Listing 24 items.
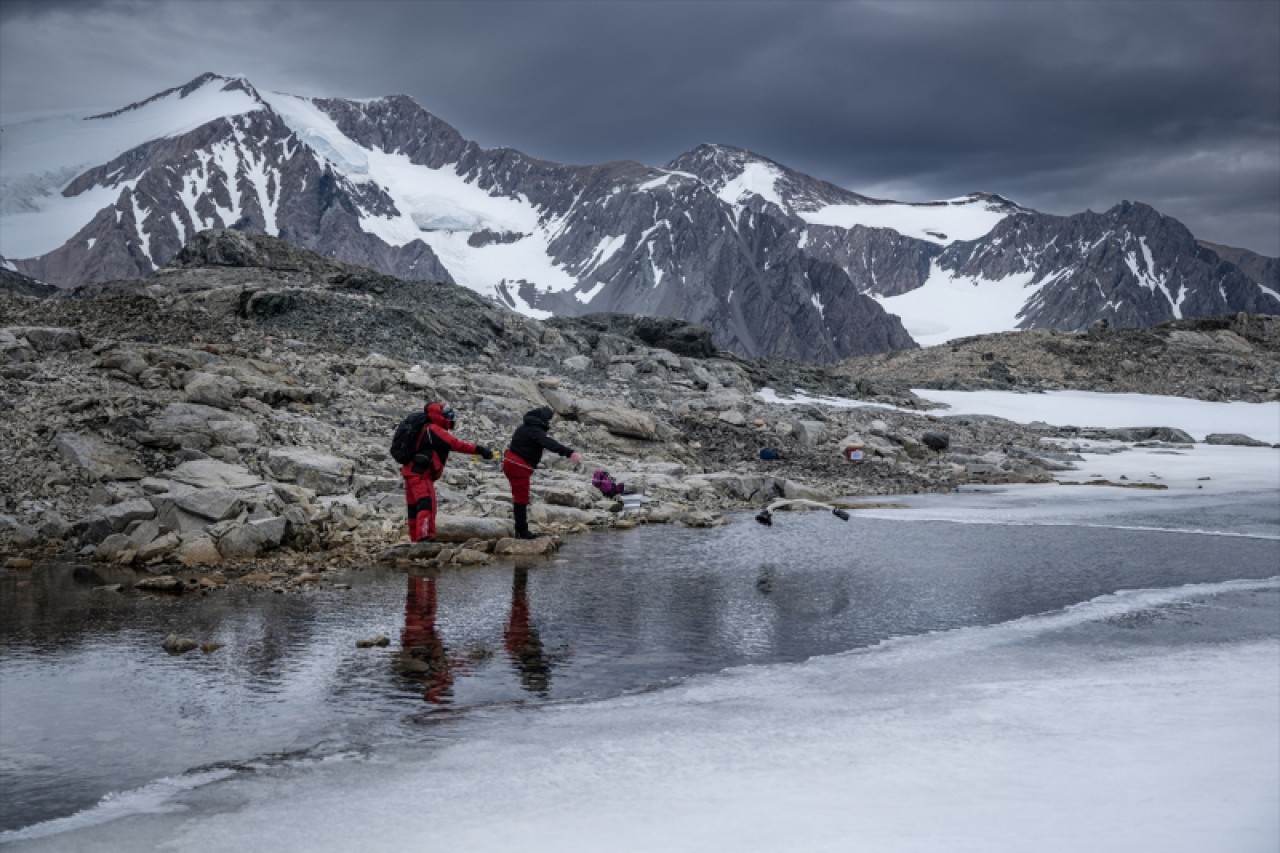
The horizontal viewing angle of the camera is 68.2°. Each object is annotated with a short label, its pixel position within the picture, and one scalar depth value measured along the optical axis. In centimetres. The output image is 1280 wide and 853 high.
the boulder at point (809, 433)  2795
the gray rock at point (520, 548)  1392
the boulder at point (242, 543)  1260
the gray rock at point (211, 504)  1314
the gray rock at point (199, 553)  1234
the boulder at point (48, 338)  1980
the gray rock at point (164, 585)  1098
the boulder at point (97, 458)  1438
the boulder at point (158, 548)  1249
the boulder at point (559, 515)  1623
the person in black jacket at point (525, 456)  1451
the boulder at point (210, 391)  1722
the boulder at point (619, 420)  2416
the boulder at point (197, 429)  1552
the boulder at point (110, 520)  1305
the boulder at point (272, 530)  1287
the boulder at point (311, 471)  1553
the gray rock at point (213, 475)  1431
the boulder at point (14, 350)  1822
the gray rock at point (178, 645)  853
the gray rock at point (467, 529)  1424
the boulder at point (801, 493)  2105
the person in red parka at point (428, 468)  1334
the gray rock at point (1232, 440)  4038
